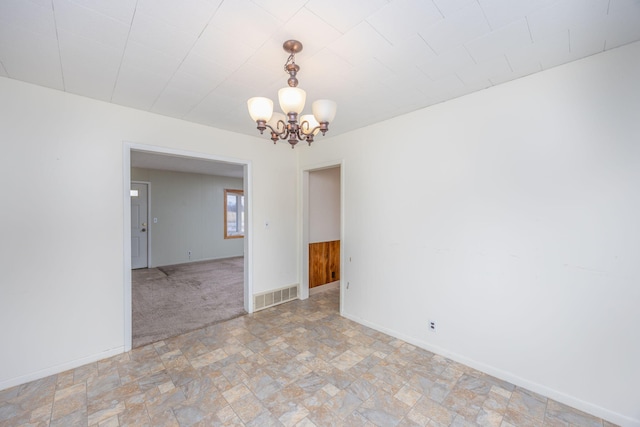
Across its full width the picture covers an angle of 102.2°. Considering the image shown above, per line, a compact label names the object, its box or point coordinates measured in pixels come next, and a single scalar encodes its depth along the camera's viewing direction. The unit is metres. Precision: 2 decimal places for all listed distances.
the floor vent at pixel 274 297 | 3.64
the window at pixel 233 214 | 7.65
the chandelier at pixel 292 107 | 1.53
